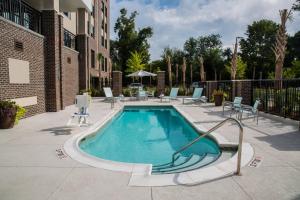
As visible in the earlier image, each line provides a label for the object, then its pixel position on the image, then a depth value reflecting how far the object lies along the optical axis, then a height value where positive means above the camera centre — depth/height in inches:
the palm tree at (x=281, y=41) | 420.5 +111.7
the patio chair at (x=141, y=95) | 578.4 -10.9
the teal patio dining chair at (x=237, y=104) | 305.7 -19.9
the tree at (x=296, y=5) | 954.4 +417.6
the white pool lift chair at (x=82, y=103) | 252.5 -15.4
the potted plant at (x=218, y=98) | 454.3 -14.7
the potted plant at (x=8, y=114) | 236.3 -27.7
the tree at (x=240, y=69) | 1175.6 +137.9
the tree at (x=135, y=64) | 1109.3 +153.9
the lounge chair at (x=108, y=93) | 522.9 -4.9
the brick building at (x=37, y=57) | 273.2 +57.7
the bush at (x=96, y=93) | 662.7 -6.3
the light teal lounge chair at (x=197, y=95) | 502.9 -10.4
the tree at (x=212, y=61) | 1331.3 +207.2
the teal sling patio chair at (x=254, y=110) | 273.2 -25.2
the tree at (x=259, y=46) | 1421.6 +354.0
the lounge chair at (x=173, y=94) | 562.1 -7.5
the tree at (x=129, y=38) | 1296.9 +353.6
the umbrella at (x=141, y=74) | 646.6 +56.7
